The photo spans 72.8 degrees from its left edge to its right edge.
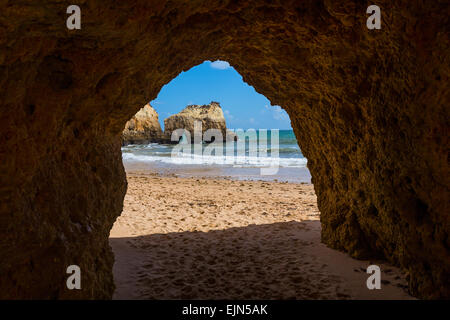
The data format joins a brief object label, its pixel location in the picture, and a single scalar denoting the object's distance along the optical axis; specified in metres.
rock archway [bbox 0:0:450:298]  2.04
